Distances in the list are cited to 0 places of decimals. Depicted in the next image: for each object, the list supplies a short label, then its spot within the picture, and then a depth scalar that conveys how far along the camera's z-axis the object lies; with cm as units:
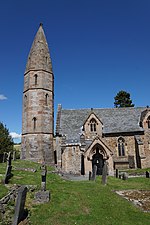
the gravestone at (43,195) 1160
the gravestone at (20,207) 866
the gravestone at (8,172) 1469
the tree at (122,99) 6097
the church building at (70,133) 2942
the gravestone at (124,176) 2267
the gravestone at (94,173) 2031
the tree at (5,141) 4092
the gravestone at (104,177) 1798
